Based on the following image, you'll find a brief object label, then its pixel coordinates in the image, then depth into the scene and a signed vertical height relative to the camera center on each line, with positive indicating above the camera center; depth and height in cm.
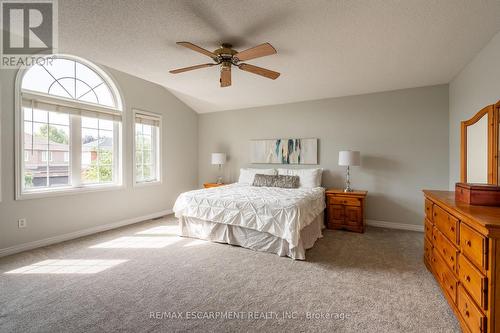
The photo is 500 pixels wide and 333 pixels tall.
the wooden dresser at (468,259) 130 -64
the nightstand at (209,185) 542 -45
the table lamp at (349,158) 397 +12
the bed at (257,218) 289 -71
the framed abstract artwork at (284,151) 475 +30
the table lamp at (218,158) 536 +17
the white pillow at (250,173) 488 -17
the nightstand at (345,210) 386 -75
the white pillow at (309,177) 438 -22
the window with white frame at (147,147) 463 +38
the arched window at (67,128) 322 +59
